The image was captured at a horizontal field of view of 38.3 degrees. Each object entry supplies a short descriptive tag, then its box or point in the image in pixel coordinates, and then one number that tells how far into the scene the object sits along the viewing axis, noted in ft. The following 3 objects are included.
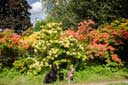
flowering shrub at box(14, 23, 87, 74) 36.55
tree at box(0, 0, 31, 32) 71.74
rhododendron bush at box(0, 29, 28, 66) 41.15
